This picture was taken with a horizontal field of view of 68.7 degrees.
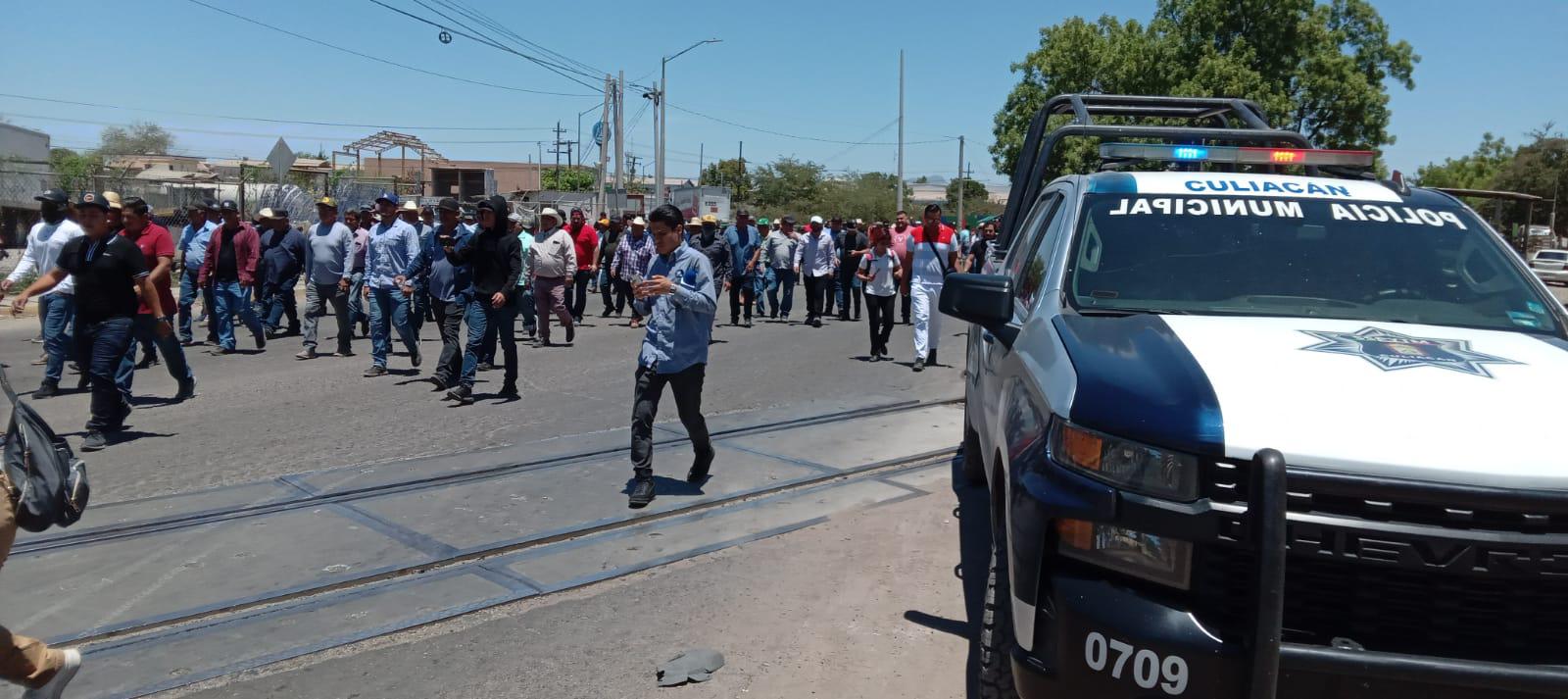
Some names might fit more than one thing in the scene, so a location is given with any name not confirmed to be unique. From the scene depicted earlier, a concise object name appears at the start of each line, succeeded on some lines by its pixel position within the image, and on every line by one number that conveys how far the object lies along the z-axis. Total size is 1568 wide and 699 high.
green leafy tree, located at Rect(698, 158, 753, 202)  86.06
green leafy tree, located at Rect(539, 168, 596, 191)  86.62
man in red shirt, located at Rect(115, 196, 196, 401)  9.07
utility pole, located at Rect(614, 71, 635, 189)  38.94
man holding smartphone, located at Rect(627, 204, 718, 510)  6.62
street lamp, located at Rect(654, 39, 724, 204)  39.77
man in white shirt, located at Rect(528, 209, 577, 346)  14.26
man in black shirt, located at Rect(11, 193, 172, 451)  8.02
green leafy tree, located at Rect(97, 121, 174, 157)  85.69
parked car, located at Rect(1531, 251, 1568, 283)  39.31
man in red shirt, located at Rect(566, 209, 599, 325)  17.58
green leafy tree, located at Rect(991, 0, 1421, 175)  36.38
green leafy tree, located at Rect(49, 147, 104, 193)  28.03
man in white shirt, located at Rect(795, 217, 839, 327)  18.30
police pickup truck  2.58
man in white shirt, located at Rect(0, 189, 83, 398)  10.20
